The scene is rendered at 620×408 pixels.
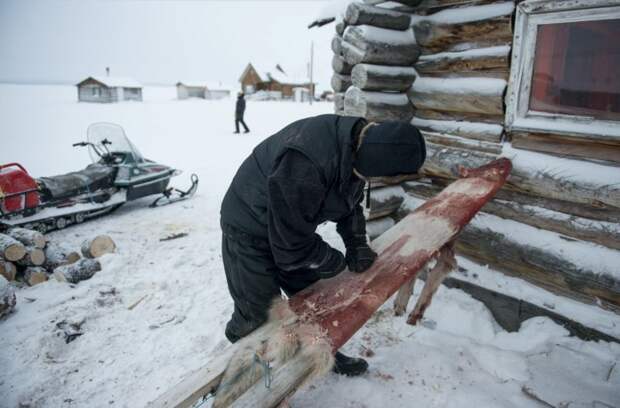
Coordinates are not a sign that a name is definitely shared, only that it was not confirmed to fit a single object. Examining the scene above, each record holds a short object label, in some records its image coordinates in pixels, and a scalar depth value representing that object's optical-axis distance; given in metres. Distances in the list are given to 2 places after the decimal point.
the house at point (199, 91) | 48.44
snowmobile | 5.13
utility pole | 45.53
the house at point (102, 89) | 36.41
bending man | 1.83
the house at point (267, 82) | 50.56
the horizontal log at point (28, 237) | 4.59
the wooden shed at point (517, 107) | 2.83
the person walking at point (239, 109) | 15.12
